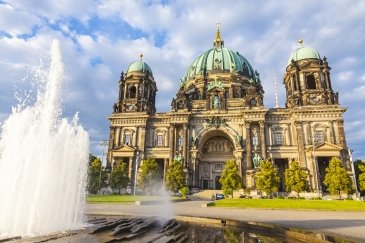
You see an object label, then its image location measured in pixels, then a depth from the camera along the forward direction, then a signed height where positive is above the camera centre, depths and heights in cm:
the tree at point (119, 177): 4812 +145
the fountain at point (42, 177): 1122 +37
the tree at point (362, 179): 4103 +130
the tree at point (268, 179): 4134 +116
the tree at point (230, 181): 4194 +82
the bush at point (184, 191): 4071 -83
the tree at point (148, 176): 4670 +163
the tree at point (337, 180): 4084 +112
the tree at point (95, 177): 4744 +143
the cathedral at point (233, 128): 5034 +1192
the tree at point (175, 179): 4597 +115
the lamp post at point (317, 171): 4639 +285
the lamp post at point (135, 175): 4834 +200
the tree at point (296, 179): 4250 +125
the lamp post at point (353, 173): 4348 +222
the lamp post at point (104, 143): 5831 +918
